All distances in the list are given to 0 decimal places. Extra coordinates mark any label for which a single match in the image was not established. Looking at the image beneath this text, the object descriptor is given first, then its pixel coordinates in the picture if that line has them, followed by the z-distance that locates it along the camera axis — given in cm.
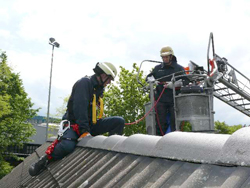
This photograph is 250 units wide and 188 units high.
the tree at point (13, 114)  2441
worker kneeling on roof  434
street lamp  3003
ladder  1386
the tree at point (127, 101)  2303
